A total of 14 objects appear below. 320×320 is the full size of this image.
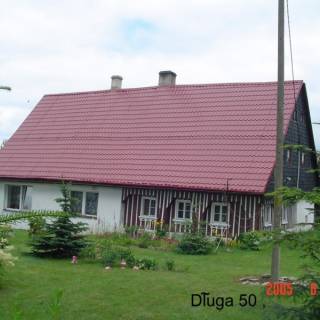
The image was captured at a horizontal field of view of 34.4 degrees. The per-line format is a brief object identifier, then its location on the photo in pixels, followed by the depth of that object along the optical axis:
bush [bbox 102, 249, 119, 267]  12.48
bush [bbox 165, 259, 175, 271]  12.28
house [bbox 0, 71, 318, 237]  20.12
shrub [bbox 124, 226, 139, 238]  20.50
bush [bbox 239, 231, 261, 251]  18.41
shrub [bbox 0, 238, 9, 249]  8.67
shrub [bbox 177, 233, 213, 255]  16.75
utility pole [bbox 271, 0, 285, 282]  8.70
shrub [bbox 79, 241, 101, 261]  13.33
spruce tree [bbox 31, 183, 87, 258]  13.52
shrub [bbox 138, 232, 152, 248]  17.95
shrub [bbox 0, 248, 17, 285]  8.16
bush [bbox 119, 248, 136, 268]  12.48
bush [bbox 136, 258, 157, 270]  12.20
